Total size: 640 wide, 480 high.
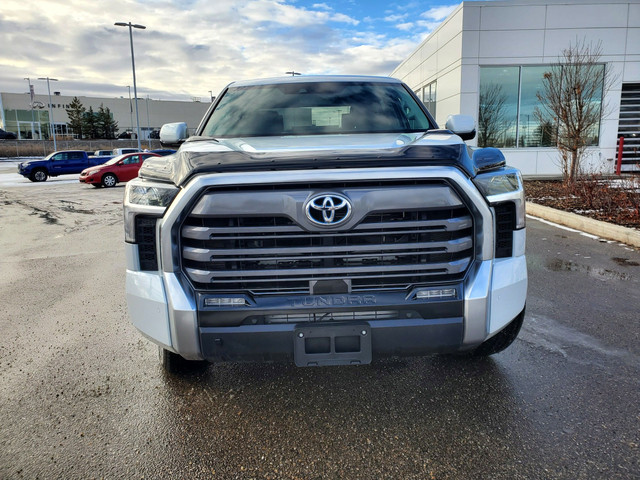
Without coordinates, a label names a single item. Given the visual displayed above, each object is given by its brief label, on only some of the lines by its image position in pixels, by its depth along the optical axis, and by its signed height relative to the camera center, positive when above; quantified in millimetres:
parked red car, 20766 -701
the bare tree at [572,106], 13102 +1124
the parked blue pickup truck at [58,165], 25422 -463
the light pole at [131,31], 33838 +8695
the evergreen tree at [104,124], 83375 +5354
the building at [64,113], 89875 +8088
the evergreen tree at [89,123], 81250 +5435
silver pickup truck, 2311 -494
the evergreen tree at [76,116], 81212 +6603
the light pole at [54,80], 61425 +9473
